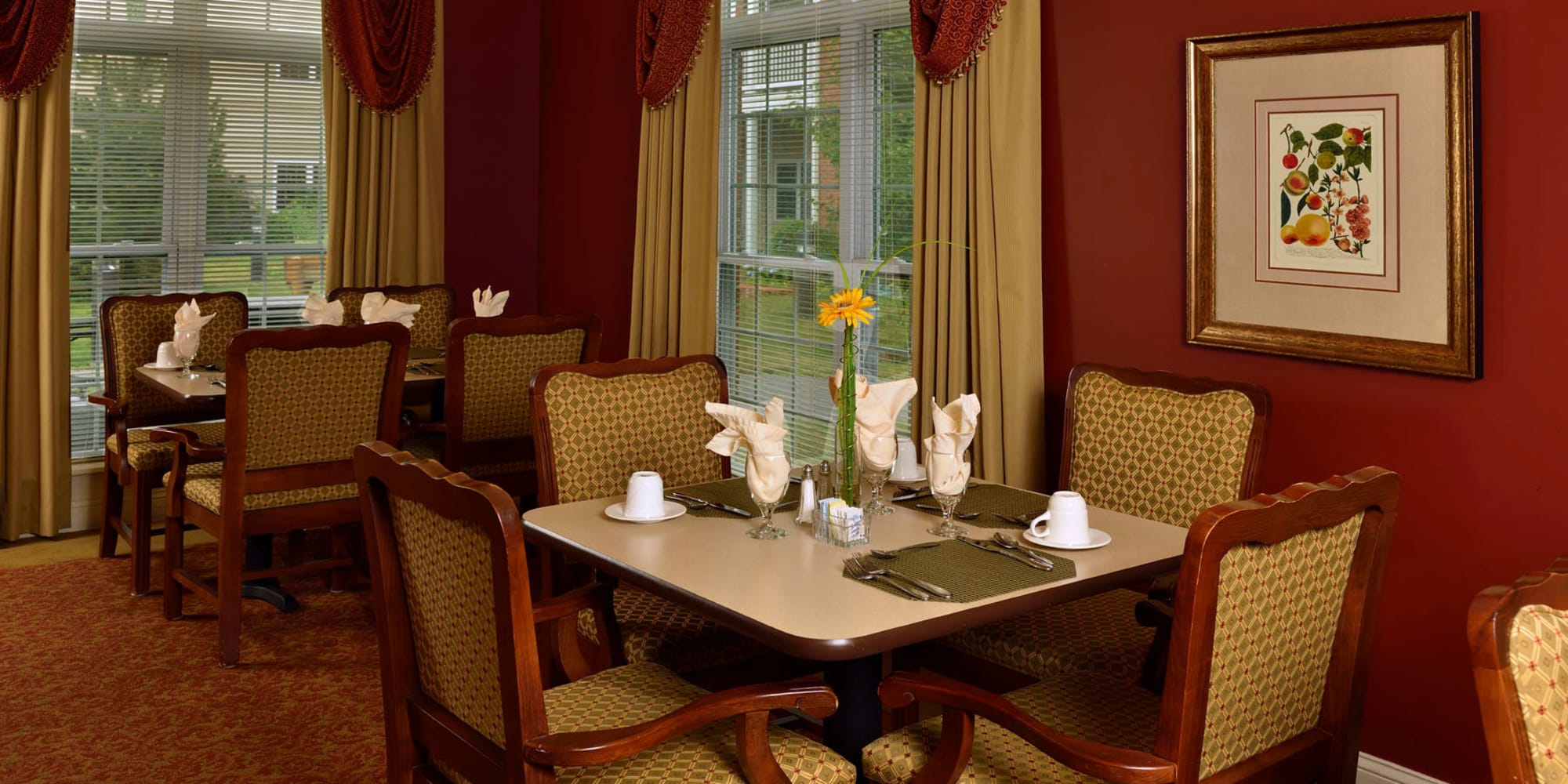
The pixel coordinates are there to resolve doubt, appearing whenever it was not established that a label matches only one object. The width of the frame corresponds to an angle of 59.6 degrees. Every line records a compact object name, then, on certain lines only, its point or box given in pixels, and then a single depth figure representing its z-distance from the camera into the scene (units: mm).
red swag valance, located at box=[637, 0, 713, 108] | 5012
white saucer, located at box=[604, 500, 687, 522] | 2846
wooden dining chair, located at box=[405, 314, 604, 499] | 4432
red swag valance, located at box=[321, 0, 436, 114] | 5805
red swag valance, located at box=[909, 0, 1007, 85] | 3736
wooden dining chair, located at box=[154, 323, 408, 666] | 3959
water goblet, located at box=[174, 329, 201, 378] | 4844
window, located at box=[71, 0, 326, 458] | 5594
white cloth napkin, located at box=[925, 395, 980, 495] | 2730
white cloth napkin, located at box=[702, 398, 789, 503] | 2678
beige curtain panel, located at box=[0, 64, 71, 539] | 5203
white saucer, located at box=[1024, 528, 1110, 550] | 2604
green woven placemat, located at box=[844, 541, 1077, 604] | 2352
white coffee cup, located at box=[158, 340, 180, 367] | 4926
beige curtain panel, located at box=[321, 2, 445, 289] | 5879
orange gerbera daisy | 2598
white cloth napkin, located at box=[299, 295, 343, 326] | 5238
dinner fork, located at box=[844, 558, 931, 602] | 2303
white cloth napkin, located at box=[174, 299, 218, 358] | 4848
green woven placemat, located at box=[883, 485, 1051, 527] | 2873
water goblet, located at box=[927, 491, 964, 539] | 2756
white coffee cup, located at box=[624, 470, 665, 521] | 2822
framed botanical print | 2883
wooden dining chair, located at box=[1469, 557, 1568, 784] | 1522
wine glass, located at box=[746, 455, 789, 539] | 2674
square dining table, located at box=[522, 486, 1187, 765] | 2156
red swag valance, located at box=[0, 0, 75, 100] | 5113
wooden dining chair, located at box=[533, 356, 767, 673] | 3055
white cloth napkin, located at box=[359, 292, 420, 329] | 5160
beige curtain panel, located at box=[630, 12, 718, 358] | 5047
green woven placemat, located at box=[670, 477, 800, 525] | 2912
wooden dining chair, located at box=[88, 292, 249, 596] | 4848
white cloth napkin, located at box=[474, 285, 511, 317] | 5379
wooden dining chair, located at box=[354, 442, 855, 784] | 1992
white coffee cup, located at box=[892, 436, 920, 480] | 3191
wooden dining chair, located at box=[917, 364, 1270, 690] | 2840
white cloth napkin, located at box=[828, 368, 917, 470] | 2814
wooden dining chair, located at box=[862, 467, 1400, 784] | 1914
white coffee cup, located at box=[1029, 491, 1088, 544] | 2607
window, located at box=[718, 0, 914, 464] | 4445
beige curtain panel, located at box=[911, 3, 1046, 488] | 3723
